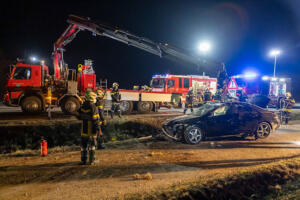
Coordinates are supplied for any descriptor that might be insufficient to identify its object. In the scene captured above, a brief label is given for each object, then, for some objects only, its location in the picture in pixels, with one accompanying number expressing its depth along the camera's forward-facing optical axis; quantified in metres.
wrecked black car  6.88
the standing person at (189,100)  12.12
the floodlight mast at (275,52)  22.92
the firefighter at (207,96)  12.59
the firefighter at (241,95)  12.99
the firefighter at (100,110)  5.78
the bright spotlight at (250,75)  19.37
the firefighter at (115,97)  10.16
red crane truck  10.73
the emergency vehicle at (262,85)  19.84
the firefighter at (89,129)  4.85
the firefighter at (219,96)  12.91
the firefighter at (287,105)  11.04
